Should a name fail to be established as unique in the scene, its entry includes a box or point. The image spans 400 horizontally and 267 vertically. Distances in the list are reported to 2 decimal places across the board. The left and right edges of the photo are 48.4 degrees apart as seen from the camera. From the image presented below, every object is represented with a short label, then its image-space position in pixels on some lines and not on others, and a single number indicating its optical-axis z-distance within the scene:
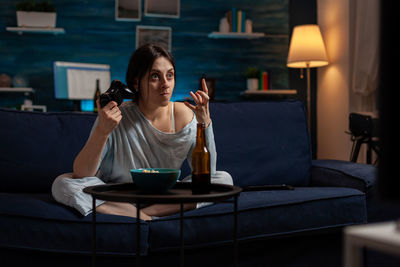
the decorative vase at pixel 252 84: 4.84
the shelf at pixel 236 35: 4.79
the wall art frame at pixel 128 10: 4.83
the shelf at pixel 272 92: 4.79
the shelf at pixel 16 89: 4.40
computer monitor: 4.59
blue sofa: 1.58
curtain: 3.79
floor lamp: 4.37
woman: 1.69
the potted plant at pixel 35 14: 4.46
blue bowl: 1.23
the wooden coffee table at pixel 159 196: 1.11
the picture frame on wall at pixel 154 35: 4.88
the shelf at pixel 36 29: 4.47
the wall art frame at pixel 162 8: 4.88
